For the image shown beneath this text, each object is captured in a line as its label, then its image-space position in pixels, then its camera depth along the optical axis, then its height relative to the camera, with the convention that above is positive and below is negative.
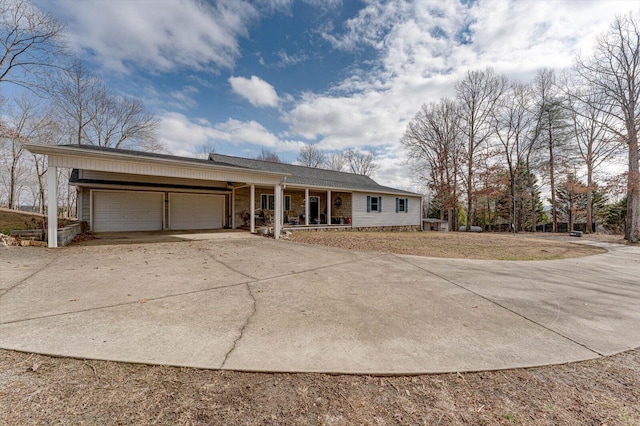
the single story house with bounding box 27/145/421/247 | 8.34 +0.95
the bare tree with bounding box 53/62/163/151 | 21.83 +9.11
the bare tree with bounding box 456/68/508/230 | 23.67 +10.61
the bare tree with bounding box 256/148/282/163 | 39.14 +9.23
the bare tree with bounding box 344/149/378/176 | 39.30 +8.14
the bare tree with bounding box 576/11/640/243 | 13.74 +6.66
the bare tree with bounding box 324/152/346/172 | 40.00 +8.43
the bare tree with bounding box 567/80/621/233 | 15.36 +6.27
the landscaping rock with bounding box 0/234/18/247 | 6.87 -0.81
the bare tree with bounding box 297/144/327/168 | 39.34 +9.08
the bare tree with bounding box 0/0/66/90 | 12.99 +9.24
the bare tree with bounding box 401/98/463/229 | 25.12 +6.82
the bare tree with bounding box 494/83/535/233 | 23.53 +8.13
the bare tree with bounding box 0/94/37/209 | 20.50 +7.26
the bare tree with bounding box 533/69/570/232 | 22.45 +7.80
